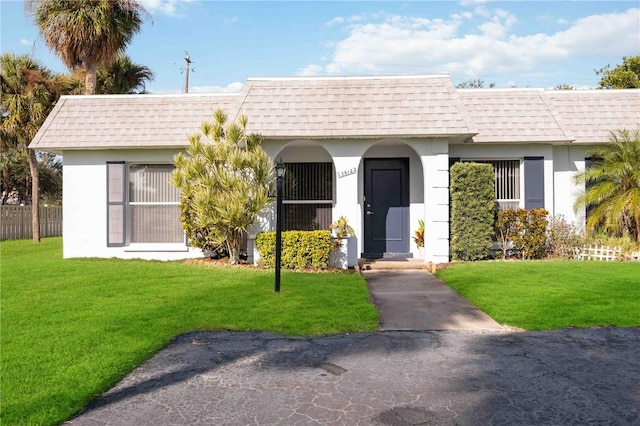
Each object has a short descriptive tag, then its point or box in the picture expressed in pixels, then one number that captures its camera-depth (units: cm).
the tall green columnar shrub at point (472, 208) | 1180
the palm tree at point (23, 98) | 1936
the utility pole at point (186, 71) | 3343
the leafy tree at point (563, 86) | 3439
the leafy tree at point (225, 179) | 1123
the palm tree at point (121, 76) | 2288
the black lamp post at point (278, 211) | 845
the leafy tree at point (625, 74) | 2658
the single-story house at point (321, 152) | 1275
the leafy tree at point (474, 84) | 4545
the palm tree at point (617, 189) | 1212
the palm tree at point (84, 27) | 1759
